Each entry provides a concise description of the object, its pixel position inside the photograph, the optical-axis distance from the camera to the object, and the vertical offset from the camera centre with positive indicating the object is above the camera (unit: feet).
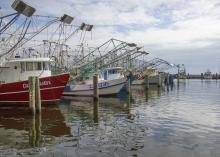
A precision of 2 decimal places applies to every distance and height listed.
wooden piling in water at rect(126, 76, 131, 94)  69.02 -2.86
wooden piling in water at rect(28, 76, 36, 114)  38.59 -2.82
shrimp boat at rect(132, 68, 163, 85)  121.35 -0.04
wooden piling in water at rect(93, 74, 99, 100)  56.38 -2.52
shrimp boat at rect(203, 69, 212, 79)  231.50 +3.06
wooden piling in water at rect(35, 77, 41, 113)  39.65 -3.74
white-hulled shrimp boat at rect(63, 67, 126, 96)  66.54 -3.12
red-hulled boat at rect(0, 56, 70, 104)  45.89 -0.27
